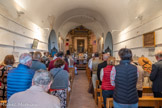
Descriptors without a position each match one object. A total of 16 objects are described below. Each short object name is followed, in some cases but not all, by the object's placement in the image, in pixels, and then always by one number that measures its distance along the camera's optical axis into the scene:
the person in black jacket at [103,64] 4.03
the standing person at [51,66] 3.95
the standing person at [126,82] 2.24
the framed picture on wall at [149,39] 4.91
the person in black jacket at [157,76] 3.06
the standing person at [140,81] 3.06
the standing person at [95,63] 5.82
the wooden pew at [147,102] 2.59
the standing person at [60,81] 3.20
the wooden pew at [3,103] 2.37
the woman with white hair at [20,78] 2.20
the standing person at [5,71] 3.04
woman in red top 2.98
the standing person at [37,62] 3.50
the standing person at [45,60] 6.91
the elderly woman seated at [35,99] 1.46
